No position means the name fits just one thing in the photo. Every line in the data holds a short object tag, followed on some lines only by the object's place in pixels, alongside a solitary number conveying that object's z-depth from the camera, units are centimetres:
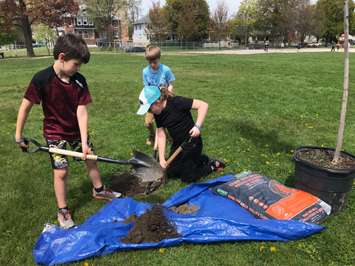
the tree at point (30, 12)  3866
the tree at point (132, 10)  5954
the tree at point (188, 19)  5959
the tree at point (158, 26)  6291
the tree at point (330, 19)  6461
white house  8569
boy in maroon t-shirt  331
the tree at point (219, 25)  6081
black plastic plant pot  363
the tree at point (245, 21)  6504
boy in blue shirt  543
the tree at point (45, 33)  5468
